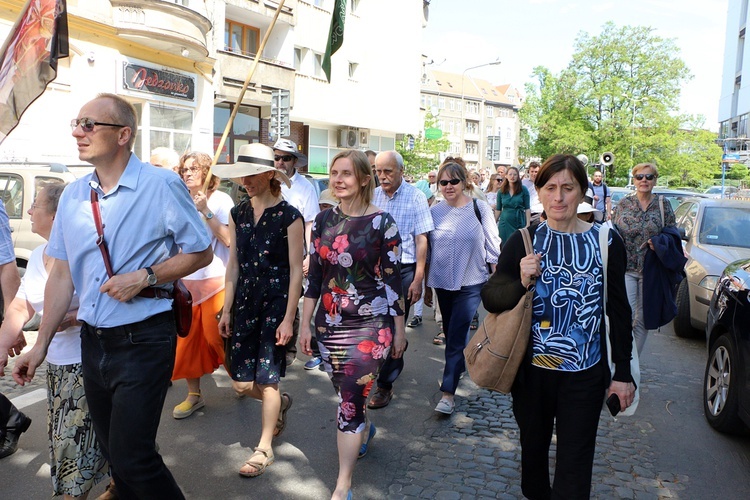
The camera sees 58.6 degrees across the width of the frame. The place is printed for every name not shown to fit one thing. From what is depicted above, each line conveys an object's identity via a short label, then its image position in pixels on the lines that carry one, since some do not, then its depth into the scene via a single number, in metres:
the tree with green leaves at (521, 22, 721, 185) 44.69
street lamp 43.88
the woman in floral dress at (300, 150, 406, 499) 3.52
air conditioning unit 31.06
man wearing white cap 6.20
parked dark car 4.35
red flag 3.23
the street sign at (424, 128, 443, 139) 34.44
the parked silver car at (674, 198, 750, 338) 7.18
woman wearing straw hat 4.06
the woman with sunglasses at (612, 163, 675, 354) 5.82
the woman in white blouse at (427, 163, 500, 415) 5.23
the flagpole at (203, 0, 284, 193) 5.90
